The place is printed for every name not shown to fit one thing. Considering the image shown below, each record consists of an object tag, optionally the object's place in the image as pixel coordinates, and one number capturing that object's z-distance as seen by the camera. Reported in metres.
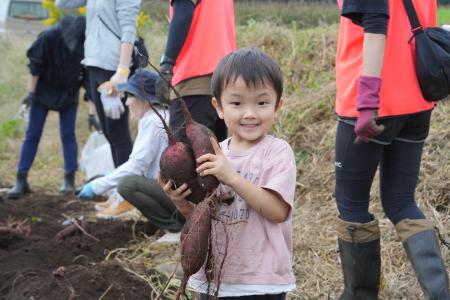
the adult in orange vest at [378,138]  2.20
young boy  1.85
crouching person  3.74
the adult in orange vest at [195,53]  3.32
